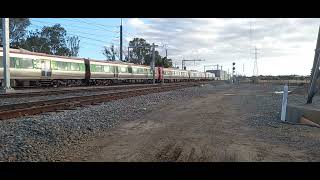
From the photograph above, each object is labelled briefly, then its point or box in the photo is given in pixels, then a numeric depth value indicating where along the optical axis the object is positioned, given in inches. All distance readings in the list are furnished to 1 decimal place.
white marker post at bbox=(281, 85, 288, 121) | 328.0
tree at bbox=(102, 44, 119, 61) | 2358.9
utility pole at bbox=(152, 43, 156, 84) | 1267.1
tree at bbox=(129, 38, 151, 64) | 2569.4
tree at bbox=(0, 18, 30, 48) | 1784.8
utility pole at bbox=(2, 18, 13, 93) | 626.4
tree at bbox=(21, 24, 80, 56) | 1982.0
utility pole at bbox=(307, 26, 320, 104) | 391.5
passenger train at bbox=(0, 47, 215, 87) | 737.4
